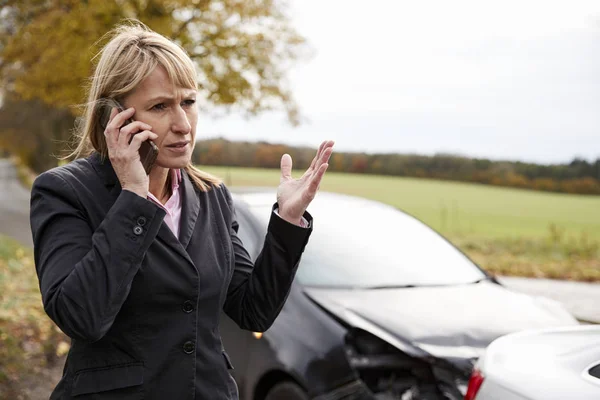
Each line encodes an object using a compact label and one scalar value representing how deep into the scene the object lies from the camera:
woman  1.90
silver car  2.12
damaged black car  3.99
